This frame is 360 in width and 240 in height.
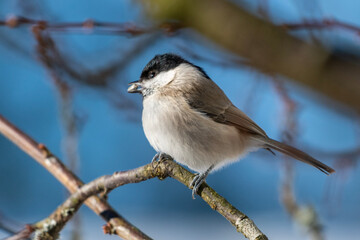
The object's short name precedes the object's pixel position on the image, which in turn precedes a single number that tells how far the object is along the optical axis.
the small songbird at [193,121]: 2.94
